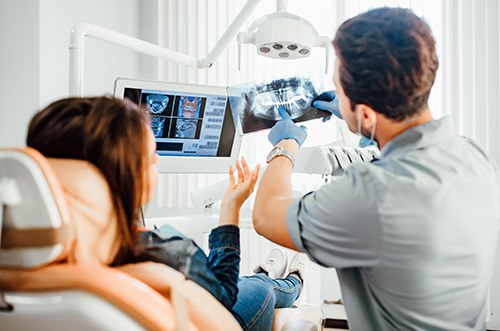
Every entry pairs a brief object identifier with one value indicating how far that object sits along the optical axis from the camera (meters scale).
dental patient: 0.89
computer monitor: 1.86
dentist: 0.99
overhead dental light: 1.52
